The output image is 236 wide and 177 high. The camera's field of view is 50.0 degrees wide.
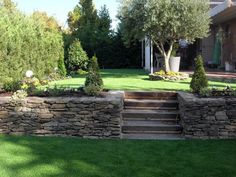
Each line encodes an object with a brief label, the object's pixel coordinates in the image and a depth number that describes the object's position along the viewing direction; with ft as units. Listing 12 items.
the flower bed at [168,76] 29.23
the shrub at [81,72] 40.82
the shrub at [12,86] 17.75
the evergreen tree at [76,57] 42.30
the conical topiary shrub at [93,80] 16.26
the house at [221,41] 34.15
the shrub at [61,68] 34.88
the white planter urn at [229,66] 36.06
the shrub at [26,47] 23.91
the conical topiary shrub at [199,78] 16.81
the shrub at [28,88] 16.47
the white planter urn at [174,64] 33.73
